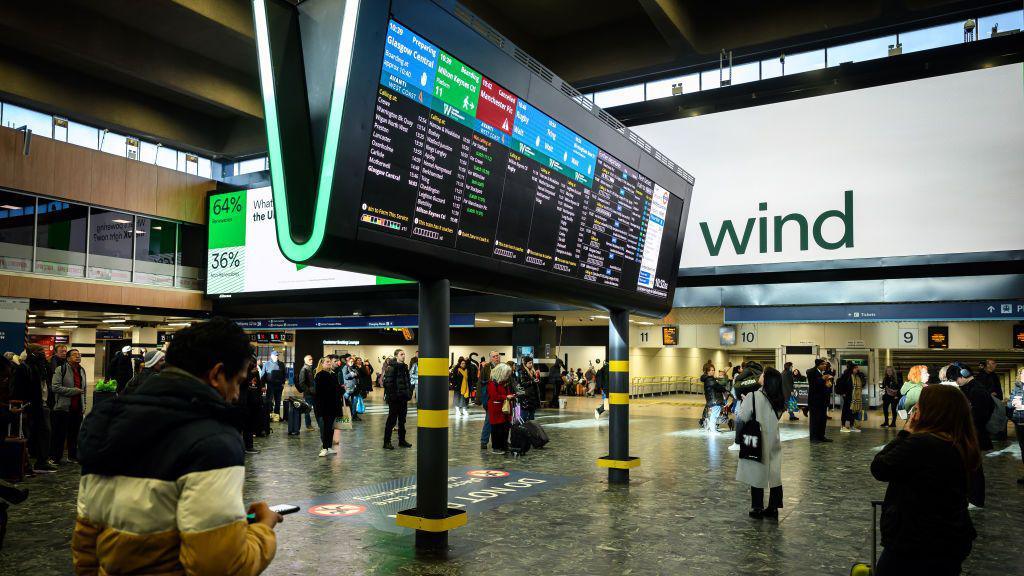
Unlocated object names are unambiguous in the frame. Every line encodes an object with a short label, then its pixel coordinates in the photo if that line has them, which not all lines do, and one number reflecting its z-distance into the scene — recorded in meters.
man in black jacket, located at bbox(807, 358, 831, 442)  14.13
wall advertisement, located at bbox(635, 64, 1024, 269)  14.55
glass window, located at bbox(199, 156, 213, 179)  26.58
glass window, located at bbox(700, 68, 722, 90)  20.23
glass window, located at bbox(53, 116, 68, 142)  20.91
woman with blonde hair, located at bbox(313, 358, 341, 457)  11.41
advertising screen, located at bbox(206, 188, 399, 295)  21.81
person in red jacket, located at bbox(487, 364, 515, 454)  12.13
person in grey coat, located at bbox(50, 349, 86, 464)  10.08
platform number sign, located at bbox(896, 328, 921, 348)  23.09
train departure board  4.99
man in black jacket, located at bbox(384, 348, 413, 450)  12.35
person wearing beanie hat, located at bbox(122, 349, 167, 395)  5.71
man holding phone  1.82
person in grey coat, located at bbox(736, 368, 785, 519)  7.07
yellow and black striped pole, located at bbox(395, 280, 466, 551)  5.80
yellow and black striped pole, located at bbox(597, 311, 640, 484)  9.08
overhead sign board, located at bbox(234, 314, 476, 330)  20.80
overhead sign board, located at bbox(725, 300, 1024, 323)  14.64
